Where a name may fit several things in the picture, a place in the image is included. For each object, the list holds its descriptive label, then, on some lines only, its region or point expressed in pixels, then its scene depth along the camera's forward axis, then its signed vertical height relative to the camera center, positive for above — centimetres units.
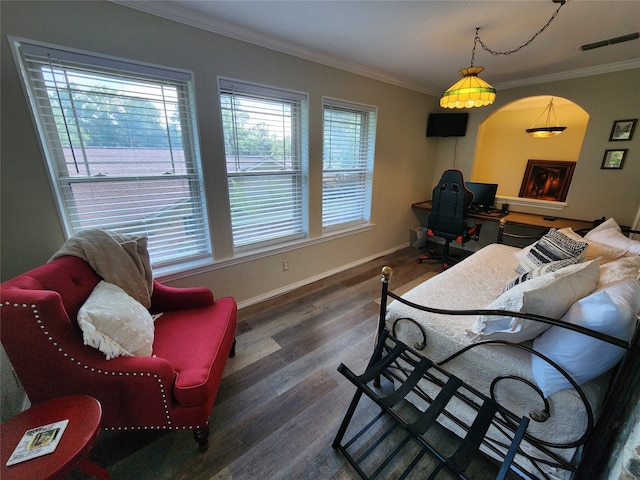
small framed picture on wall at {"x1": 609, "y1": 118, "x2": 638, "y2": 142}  281 +39
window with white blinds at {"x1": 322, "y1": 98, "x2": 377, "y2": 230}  309 +1
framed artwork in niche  467 -25
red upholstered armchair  104 -94
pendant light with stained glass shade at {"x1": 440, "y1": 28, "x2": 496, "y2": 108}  210 +58
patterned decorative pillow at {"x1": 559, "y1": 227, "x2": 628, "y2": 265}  193 -62
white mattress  103 -88
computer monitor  386 -43
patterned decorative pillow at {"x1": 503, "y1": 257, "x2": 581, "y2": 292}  149 -60
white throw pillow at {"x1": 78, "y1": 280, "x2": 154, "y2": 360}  116 -76
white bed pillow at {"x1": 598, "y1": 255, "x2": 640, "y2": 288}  144 -58
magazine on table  88 -97
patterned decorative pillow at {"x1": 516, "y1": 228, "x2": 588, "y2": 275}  180 -60
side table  85 -98
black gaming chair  335 -61
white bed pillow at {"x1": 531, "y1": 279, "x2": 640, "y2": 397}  93 -65
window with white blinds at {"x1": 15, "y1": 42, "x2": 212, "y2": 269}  161 +11
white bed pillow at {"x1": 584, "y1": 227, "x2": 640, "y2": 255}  194 -57
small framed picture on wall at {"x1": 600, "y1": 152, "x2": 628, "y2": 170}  290 +8
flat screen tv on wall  402 +61
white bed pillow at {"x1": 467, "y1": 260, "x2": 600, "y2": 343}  110 -57
